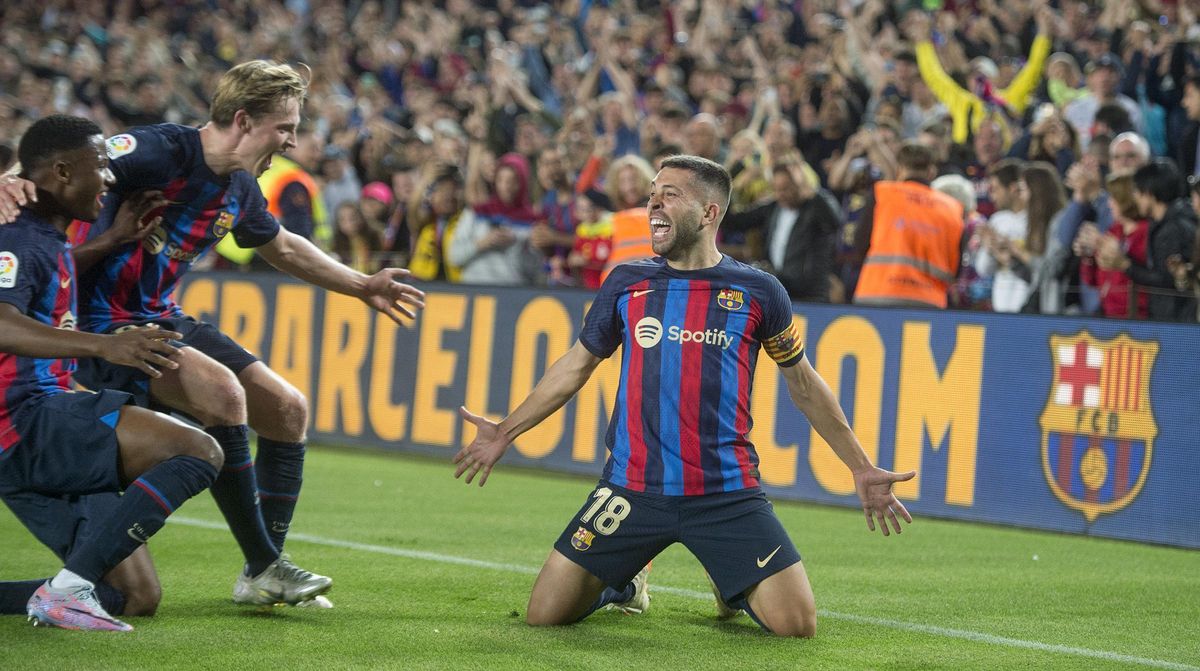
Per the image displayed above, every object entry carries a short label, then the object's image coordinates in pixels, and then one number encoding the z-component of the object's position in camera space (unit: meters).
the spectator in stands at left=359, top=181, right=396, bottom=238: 14.72
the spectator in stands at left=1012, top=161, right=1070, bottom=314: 10.45
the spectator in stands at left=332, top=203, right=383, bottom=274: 14.01
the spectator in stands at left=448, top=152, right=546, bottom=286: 13.02
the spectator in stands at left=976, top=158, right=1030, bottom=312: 10.59
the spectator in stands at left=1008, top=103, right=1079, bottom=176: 11.73
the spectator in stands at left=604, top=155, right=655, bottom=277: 11.16
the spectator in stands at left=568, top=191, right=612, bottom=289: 12.48
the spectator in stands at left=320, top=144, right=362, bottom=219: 15.68
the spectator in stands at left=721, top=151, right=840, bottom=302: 11.22
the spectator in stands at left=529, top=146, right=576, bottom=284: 12.91
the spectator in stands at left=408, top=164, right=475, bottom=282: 13.23
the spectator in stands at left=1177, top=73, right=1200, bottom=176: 11.25
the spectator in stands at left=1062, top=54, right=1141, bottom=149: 11.88
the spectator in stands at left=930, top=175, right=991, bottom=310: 10.91
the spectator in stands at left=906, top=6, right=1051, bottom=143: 13.21
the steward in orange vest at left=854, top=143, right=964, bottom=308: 10.48
